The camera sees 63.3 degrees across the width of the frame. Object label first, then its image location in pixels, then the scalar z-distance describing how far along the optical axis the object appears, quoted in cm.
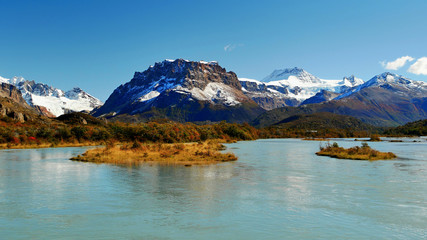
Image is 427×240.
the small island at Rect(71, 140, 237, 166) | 5524
